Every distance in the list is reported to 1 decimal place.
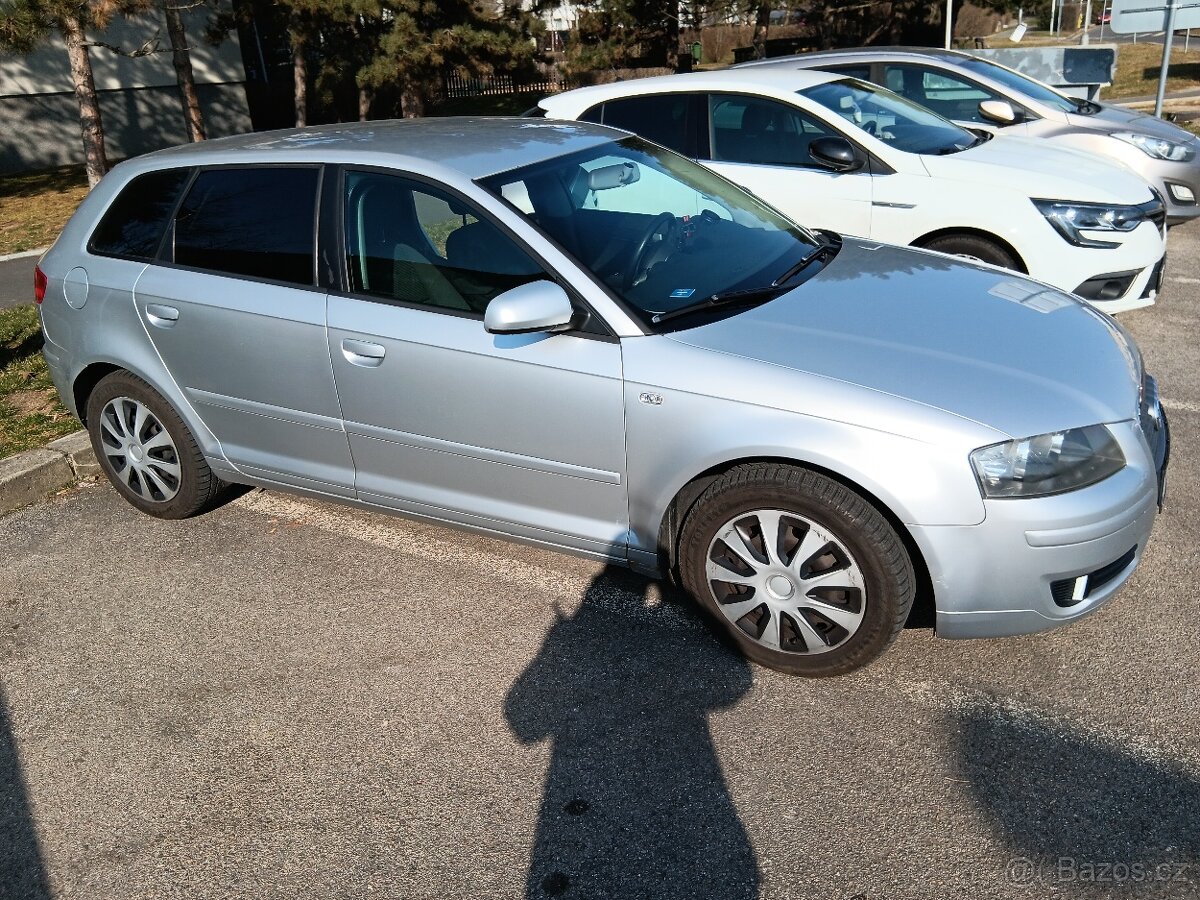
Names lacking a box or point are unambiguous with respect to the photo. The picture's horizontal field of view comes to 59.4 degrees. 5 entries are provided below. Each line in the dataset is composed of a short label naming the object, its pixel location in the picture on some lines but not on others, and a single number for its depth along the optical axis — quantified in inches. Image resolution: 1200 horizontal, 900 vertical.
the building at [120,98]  731.4
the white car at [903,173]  235.8
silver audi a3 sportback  120.2
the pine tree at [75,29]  407.2
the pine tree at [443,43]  699.4
